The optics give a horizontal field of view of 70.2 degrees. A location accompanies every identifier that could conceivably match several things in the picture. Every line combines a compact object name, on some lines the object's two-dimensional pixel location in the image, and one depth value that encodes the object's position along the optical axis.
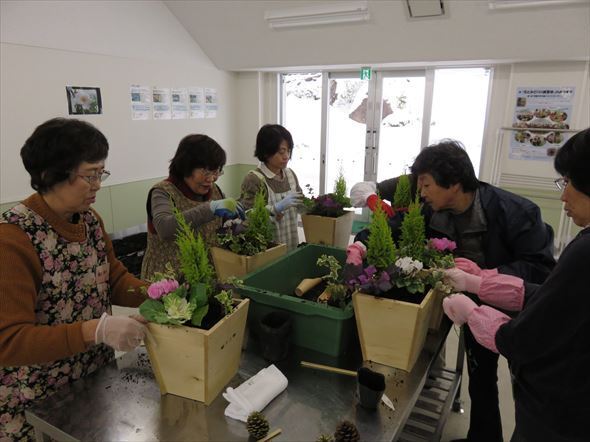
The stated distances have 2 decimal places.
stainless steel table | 0.98
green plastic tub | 1.22
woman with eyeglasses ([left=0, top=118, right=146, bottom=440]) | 0.99
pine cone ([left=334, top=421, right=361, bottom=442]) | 0.94
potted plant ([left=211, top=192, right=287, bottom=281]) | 1.54
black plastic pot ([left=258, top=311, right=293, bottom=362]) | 1.21
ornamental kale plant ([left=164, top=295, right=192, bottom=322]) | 0.99
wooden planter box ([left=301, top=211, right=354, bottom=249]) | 2.12
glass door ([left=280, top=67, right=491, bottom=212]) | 4.07
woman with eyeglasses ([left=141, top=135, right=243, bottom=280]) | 1.76
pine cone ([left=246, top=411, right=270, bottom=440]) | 0.96
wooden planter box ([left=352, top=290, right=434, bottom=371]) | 1.15
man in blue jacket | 1.46
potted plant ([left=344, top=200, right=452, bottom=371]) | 1.16
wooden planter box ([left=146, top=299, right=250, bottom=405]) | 1.00
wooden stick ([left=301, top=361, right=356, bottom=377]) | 1.18
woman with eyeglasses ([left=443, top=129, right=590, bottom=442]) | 0.89
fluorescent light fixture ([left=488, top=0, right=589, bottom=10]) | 2.68
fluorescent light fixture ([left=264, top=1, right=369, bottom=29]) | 3.24
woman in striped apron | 2.25
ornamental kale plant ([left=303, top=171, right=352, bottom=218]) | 2.19
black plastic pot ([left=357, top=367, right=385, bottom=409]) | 1.03
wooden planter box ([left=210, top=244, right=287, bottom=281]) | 1.52
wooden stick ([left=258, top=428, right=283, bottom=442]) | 0.95
